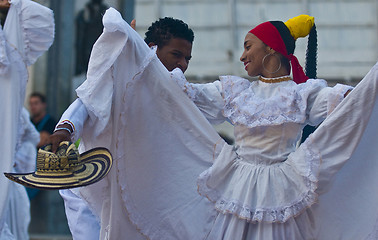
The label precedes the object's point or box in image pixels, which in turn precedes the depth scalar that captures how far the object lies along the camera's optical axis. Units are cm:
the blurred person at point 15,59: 1032
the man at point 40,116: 1703
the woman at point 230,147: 719
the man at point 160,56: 875
